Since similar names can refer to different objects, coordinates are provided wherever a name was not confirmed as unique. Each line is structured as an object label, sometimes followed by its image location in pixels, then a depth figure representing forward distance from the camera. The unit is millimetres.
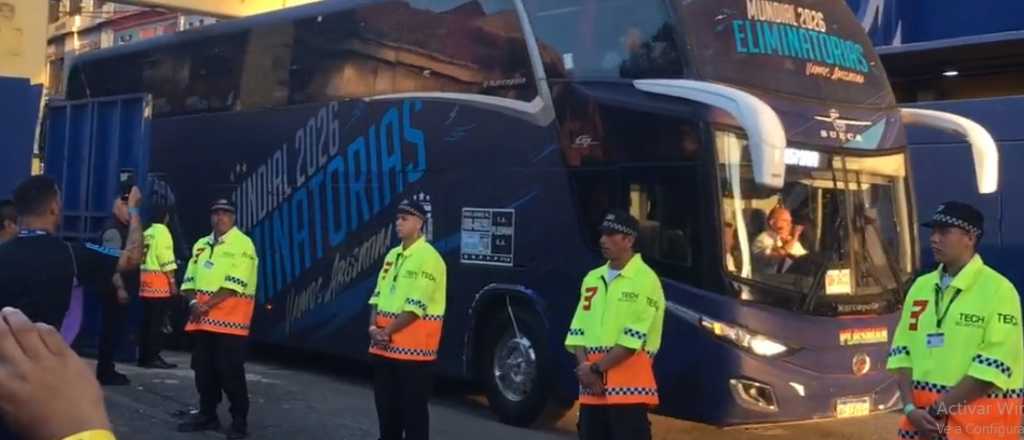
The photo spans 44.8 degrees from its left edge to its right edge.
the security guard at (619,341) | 6164
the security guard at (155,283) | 12148
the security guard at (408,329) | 7473
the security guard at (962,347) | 4742
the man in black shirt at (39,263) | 4340
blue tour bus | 8820
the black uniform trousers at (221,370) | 8766
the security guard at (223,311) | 8766
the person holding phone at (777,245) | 8875
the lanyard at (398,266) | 7559
